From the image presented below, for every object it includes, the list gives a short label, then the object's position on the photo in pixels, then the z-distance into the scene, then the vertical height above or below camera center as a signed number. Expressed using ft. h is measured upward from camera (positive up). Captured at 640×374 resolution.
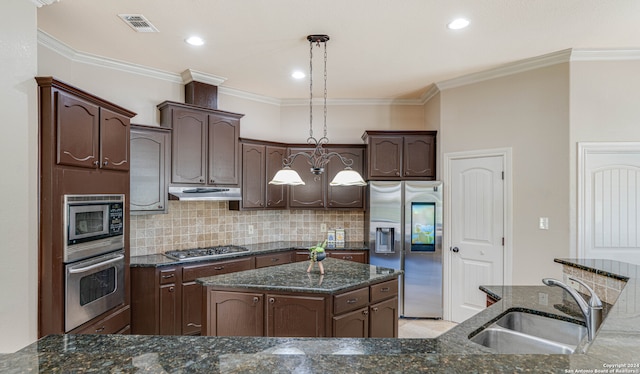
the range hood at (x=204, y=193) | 12.50 -0.25
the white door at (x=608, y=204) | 11.10 -0.50
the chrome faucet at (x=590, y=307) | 5.07 -1.72
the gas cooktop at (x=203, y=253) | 12.30 -2.43
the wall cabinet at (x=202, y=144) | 12.66 +1.59
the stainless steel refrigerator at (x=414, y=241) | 14.34 -2.16
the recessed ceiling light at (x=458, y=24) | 9.29 +4.35
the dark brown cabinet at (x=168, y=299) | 11.30 -3.67
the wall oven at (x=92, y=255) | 7.97 -1.69
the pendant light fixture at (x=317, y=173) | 8.95 +0.25
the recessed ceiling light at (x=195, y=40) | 10.46 +4.35
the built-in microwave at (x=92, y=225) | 7.97 -0.95
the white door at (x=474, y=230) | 12.99 -1.63
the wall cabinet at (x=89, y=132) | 7.84 +1.32
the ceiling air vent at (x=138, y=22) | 9.12 +4.33
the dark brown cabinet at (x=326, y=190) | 15.93 -0.14
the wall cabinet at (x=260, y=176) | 14.78 +0.44
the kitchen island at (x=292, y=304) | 8.32 -2.83
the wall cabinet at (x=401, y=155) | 15.06 +1.37
